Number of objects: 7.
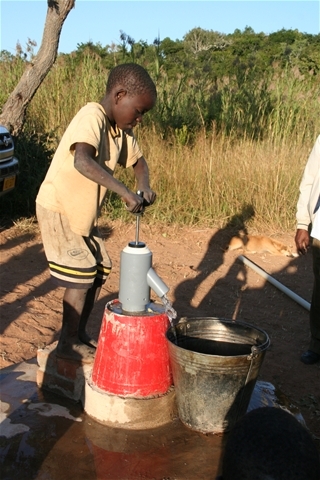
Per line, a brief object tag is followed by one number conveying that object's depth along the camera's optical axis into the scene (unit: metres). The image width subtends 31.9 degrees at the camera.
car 6.09
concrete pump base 2.63
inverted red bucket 2.62
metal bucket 2.43
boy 2.67
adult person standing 3.62
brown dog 6.34
